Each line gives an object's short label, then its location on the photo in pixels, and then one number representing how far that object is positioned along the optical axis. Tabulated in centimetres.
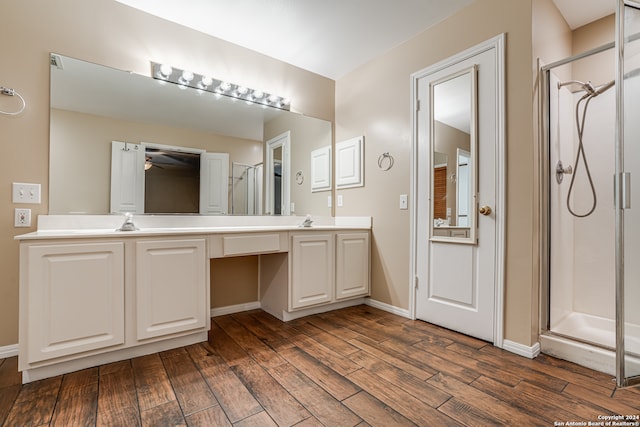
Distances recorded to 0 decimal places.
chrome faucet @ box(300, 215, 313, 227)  281
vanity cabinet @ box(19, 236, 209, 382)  152
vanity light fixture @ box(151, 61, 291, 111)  233
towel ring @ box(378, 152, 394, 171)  274
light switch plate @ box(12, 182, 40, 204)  184
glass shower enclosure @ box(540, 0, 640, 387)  143
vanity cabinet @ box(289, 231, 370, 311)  247
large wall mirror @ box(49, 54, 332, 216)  199
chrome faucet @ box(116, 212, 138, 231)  191
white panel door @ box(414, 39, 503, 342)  203
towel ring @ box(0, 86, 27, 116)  181
